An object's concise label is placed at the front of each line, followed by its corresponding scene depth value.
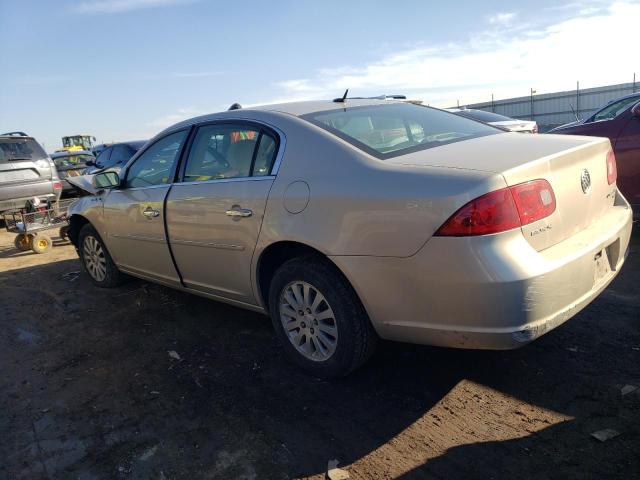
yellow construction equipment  40.38
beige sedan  2.34
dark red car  5.26
